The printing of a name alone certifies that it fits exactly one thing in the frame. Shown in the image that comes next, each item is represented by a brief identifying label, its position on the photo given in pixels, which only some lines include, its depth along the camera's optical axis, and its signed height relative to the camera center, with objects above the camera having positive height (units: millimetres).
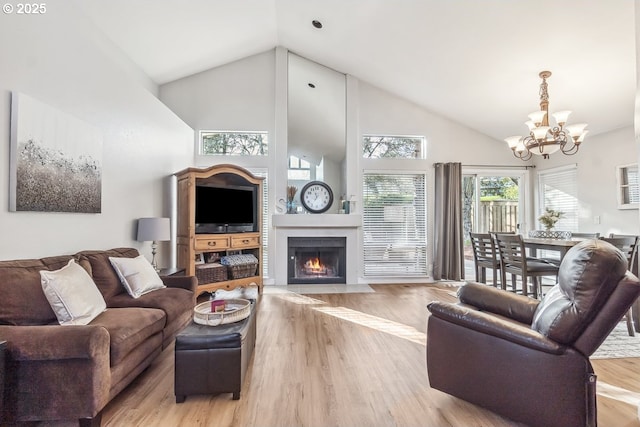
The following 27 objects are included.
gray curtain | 5539 -153
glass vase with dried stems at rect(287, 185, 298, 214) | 5336 +291
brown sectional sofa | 1584 -747
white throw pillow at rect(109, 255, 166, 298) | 2729 -529
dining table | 3316 -306
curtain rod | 5836 +944
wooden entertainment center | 4180 -290
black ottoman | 1940 -919
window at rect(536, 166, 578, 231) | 5074 +389
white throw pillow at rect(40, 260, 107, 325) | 1950 -509
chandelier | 3156 +849
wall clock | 5426 +348
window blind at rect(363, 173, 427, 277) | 5695 -138
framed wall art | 2186 +464
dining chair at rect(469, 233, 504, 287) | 4215 -538
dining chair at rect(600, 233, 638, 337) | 3045 -318
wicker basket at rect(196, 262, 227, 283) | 4288 -778
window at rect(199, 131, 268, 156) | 5445 +1281
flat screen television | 4340 +113
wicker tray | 2158 -690
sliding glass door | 5879 +312
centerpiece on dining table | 3963 -158
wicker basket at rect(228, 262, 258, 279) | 4558 -794
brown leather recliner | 1525 -700
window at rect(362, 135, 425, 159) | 5730 +1301
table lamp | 3562 -139
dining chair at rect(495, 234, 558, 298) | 3696 -586
